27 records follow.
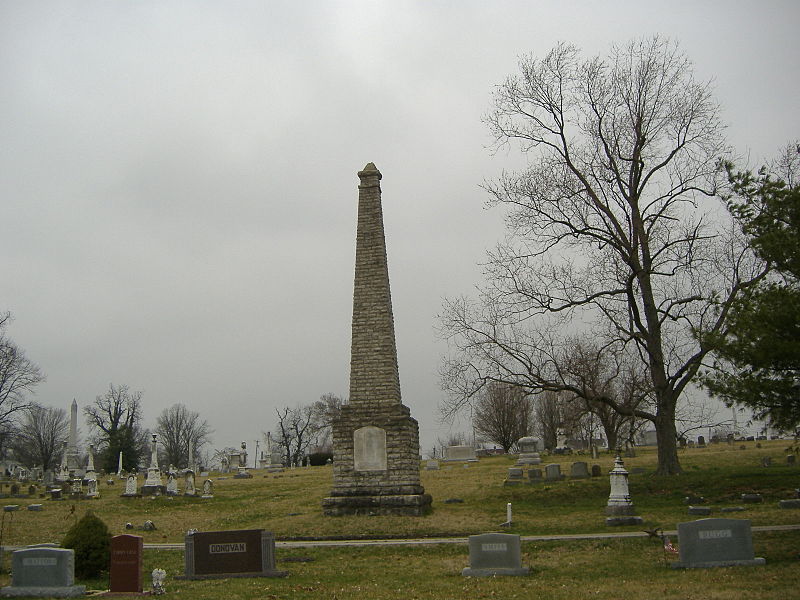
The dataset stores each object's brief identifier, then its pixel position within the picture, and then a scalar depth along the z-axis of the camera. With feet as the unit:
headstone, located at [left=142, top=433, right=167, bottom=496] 106.22
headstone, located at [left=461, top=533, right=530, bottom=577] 42.57
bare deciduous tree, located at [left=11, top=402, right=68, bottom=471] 260.62
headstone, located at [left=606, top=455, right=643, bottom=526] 61.97
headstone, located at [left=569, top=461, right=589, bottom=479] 96.37
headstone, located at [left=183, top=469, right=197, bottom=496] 104.99
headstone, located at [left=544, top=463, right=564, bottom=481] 96.32
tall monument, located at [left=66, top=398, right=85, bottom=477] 150.30
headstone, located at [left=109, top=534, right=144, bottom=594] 40.91
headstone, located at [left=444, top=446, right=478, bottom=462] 157.11
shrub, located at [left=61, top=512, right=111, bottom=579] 45.80
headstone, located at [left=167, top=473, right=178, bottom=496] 104.94
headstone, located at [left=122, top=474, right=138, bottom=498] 104.27
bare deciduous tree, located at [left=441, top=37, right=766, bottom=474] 83.87
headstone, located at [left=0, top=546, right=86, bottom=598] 39.58
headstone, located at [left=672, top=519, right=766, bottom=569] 39.68
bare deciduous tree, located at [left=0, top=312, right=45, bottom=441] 160.56
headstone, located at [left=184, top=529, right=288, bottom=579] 46.32
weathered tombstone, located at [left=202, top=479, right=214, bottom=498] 105.49
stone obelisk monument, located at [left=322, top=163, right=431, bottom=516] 70.95
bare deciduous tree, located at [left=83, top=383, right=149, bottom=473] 209.67
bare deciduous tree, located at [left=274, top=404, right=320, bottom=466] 279.69
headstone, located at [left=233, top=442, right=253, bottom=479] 153.96
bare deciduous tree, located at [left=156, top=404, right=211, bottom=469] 306.35
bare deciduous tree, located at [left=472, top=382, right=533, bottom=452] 204.85
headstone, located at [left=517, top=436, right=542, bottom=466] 127.34
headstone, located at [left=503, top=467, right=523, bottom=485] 97.19
